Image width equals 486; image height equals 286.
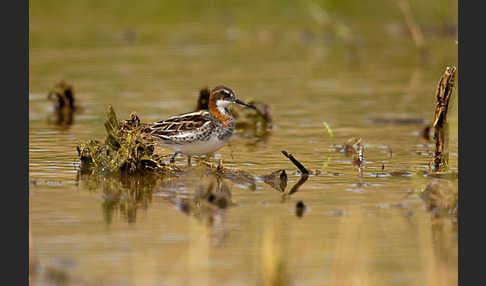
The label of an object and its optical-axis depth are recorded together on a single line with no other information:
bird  13.59
